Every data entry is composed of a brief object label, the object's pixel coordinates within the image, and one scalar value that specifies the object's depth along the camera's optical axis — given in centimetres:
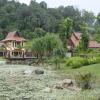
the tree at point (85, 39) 6156
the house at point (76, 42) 7439
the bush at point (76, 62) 3699
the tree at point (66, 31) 6284
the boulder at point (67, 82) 2042
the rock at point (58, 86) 1952
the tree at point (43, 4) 11538
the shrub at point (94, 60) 3910
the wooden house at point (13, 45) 7750
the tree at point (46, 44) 5748
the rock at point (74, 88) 1900
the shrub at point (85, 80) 1928
